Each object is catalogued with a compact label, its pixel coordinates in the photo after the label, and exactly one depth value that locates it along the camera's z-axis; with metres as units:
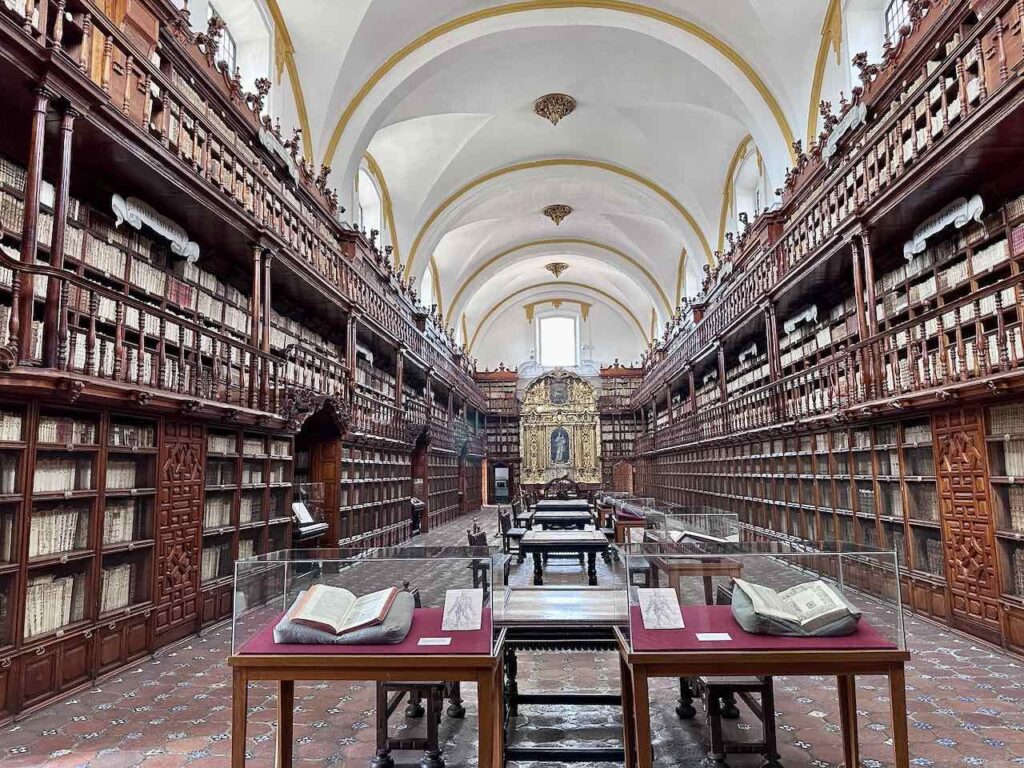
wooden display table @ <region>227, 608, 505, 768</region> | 2.52
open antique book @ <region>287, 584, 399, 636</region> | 2.66
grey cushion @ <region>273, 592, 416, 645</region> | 2.62
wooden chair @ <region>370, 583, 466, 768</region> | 3.14
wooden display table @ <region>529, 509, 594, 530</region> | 10.62
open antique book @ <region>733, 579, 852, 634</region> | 2.60
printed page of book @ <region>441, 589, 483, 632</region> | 2.72
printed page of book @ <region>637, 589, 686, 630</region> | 2.66
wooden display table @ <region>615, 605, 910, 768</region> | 2.50
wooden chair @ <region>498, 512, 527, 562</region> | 8.91
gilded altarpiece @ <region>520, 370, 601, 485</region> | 27.89
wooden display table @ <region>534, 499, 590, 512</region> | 12.71
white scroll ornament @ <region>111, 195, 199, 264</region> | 6.00
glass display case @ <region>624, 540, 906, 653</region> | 2.57
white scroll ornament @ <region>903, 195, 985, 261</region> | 6.18
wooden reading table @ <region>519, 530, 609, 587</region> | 7.66
